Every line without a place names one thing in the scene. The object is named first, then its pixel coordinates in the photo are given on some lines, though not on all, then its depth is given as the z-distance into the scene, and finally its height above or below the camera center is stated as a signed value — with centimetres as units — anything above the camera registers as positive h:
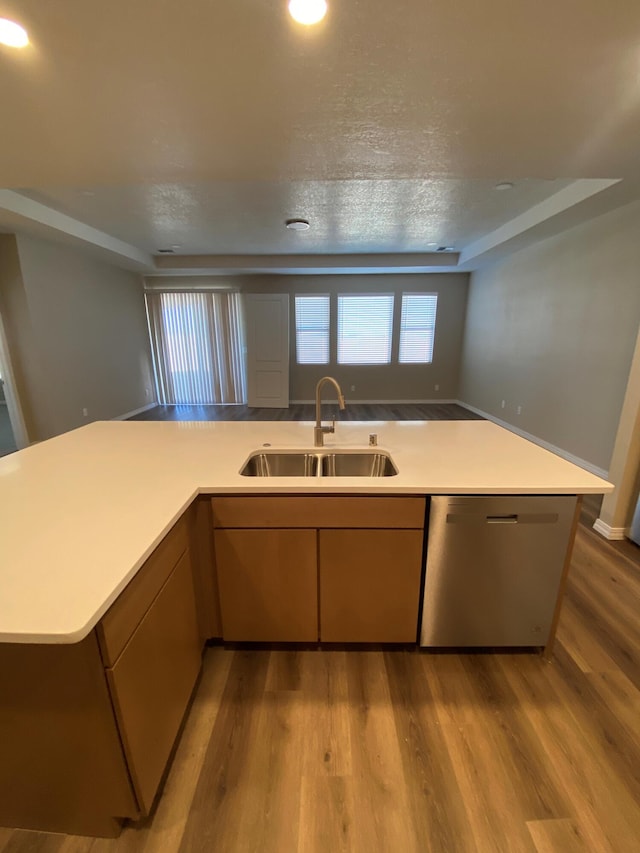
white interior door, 641 -18
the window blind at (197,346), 667 -14
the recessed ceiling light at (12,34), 121 +107
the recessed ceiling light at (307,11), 112 +106
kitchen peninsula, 81 -64
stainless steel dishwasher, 135 -92
